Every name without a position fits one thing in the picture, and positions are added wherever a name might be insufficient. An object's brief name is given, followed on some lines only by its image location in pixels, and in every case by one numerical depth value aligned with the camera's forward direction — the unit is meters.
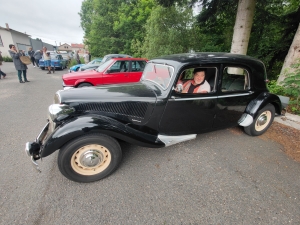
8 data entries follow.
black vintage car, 1.91
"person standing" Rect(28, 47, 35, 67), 14.30
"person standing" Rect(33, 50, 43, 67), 13.68
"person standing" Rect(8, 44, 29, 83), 7.25
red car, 5.46
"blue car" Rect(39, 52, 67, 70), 12.64
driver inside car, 2.52
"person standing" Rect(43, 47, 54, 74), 10.99
